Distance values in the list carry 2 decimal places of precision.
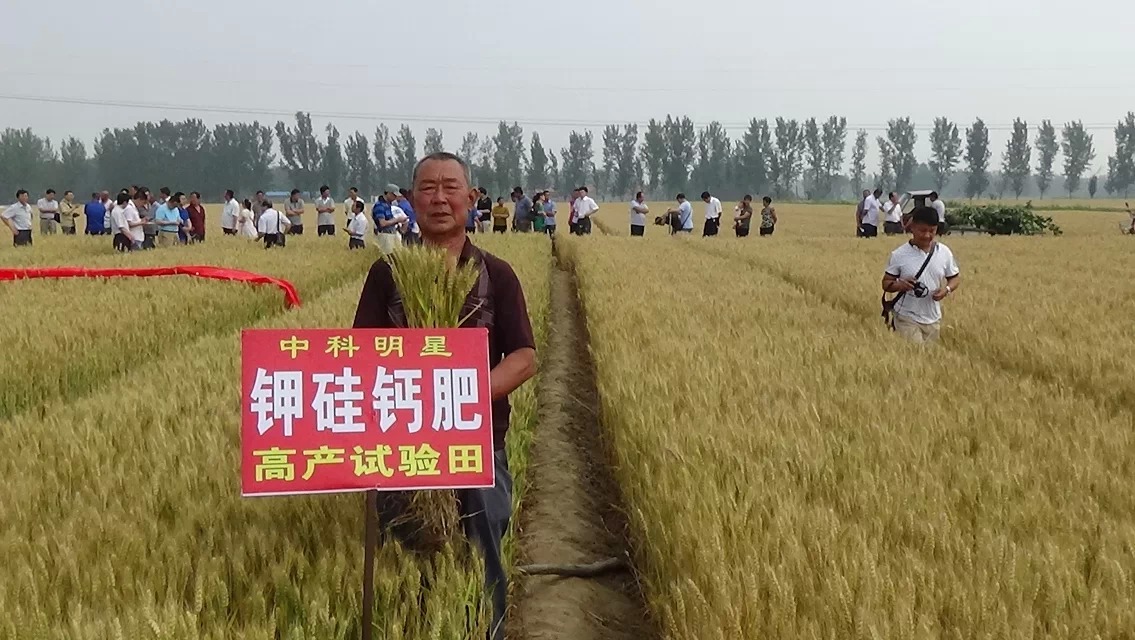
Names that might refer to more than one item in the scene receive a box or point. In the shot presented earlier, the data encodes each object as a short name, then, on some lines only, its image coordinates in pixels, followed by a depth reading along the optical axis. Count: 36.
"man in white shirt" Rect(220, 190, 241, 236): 20.72
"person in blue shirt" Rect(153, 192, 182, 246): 17.53
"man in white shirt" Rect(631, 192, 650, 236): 22.92
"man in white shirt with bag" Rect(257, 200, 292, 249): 17.42
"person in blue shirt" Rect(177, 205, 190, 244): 19.28
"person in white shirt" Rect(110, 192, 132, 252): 15.87
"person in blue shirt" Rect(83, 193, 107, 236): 20.67
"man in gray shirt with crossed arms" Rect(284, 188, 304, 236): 20.55
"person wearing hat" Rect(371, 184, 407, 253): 15.93
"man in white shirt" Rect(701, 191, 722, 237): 22.09
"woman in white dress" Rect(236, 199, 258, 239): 20.89
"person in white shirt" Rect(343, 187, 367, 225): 18.70
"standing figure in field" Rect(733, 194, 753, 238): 23.03
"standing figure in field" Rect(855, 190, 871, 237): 23.11
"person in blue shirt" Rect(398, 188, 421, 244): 17.35
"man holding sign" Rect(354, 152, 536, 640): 2.61
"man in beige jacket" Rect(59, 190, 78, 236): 21.88
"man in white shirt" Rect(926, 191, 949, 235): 18.98
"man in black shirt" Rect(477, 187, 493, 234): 23.53
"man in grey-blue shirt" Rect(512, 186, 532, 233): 24.36
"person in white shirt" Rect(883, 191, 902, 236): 24.50
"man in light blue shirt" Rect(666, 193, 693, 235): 22.72
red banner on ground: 9.74
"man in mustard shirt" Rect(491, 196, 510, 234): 23.38
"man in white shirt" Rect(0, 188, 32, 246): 17.95
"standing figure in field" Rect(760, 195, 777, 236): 23.59
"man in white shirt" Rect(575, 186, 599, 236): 22.27
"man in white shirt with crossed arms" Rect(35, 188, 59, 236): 23.42
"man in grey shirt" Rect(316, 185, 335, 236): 21.69
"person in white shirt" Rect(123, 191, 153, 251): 16.28
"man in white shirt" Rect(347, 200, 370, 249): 17.64
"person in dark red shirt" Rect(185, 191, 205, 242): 19.72
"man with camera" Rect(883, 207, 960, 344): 6.16
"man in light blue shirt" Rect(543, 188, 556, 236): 23.95
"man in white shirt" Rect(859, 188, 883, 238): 23.19
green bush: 27.61
